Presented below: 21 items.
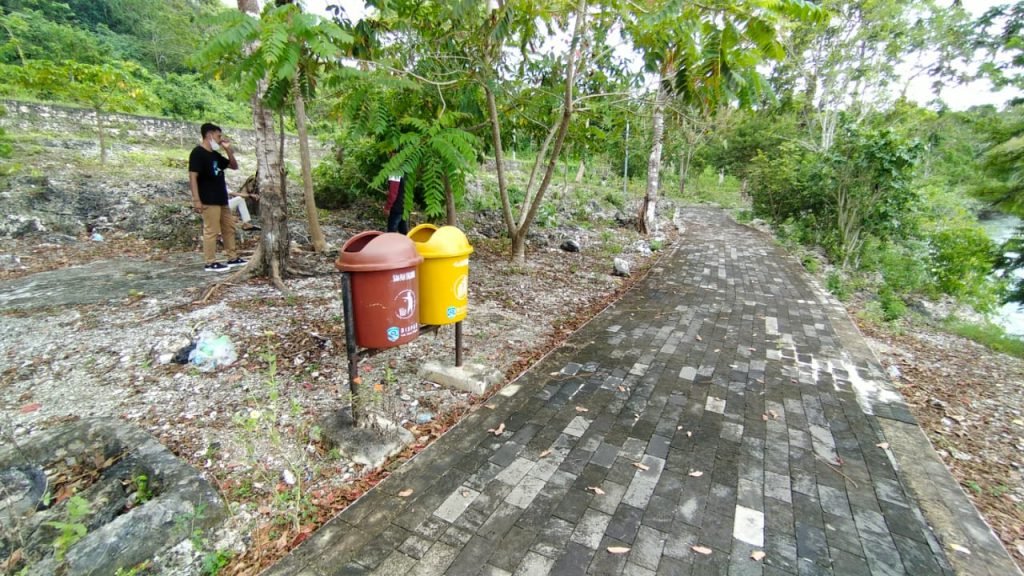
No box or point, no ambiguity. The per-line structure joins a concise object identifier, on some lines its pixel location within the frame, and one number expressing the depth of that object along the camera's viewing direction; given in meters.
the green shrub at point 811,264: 8.50
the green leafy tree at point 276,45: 2.56
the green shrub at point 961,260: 8.87
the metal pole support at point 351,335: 2.41
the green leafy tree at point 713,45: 3.42
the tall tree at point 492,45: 5.18
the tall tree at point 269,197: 4.55
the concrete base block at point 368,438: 2.49
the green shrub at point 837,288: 6.86
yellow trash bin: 2.89
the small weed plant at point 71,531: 1.61
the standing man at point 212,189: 5.17
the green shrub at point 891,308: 6.43
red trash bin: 2.39
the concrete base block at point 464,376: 3.32
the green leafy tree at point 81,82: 8.75
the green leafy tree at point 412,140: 3.94
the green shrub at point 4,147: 7.83
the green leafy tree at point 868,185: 7.65
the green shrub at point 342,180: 8.59
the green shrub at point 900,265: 9.18
